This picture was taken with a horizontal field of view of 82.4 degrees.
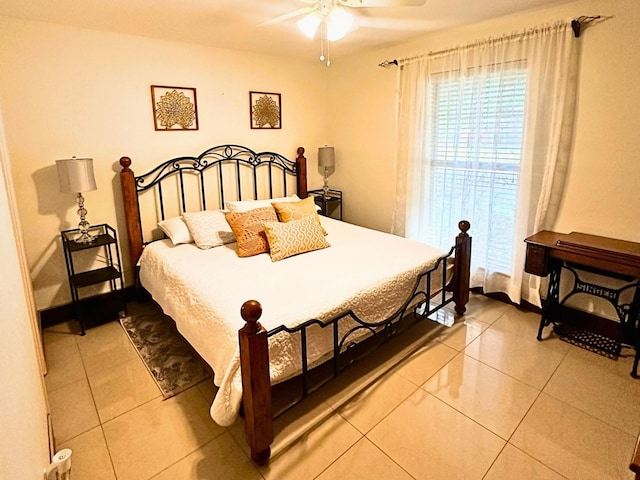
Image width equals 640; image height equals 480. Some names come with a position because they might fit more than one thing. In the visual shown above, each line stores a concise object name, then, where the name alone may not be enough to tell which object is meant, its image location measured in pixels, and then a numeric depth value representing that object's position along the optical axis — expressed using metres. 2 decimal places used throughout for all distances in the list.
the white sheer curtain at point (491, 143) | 2.72
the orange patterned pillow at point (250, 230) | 2.82
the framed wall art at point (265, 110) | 3.85
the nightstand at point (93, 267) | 2.88
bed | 1.74
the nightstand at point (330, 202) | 4.49
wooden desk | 2.37
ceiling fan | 2.02
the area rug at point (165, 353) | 2.35
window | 2.97
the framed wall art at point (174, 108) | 3.24
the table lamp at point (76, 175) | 2.65
